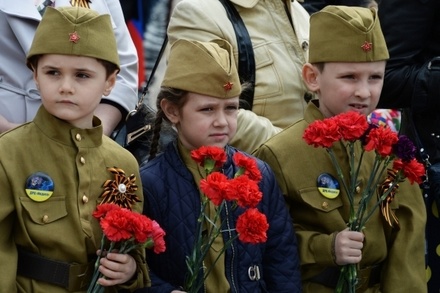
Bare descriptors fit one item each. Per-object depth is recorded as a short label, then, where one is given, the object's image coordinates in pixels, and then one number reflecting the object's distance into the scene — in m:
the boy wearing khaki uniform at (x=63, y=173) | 8.70
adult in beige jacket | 10.55
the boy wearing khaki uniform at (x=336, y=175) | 10.05
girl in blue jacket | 9.37
